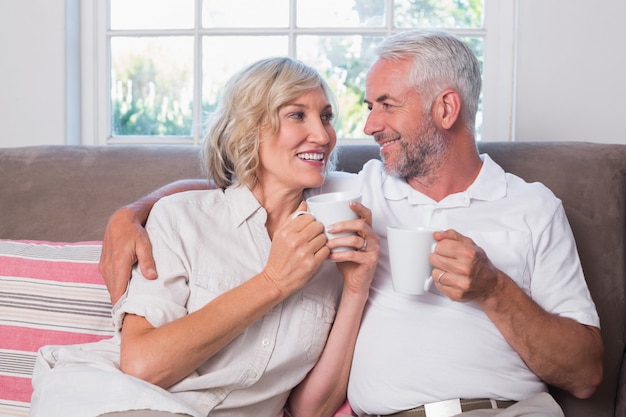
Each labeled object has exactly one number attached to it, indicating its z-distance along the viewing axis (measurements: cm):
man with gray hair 151
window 251
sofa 171
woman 135
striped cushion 170
